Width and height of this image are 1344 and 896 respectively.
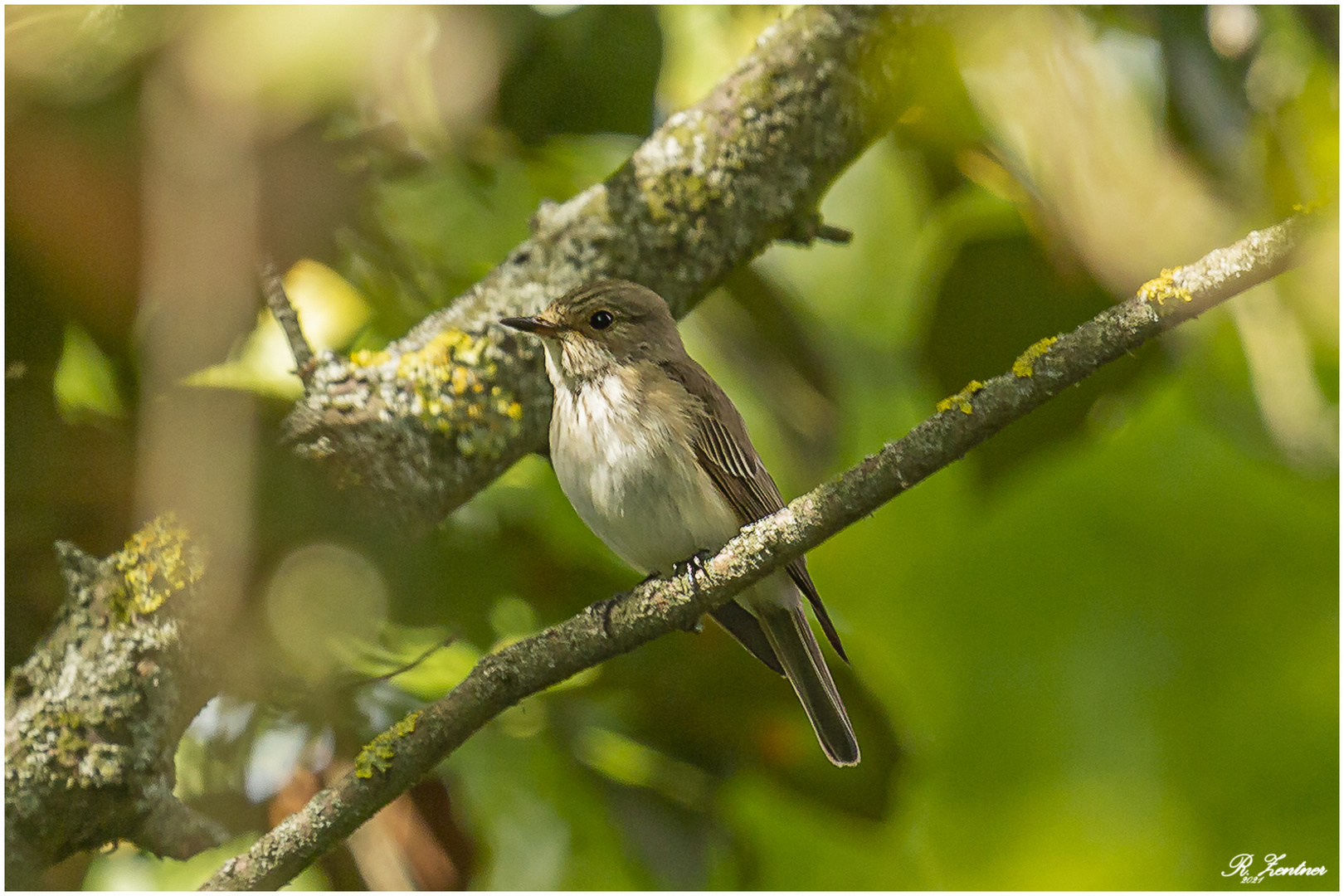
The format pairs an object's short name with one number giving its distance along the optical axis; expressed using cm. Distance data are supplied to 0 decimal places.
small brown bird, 482
